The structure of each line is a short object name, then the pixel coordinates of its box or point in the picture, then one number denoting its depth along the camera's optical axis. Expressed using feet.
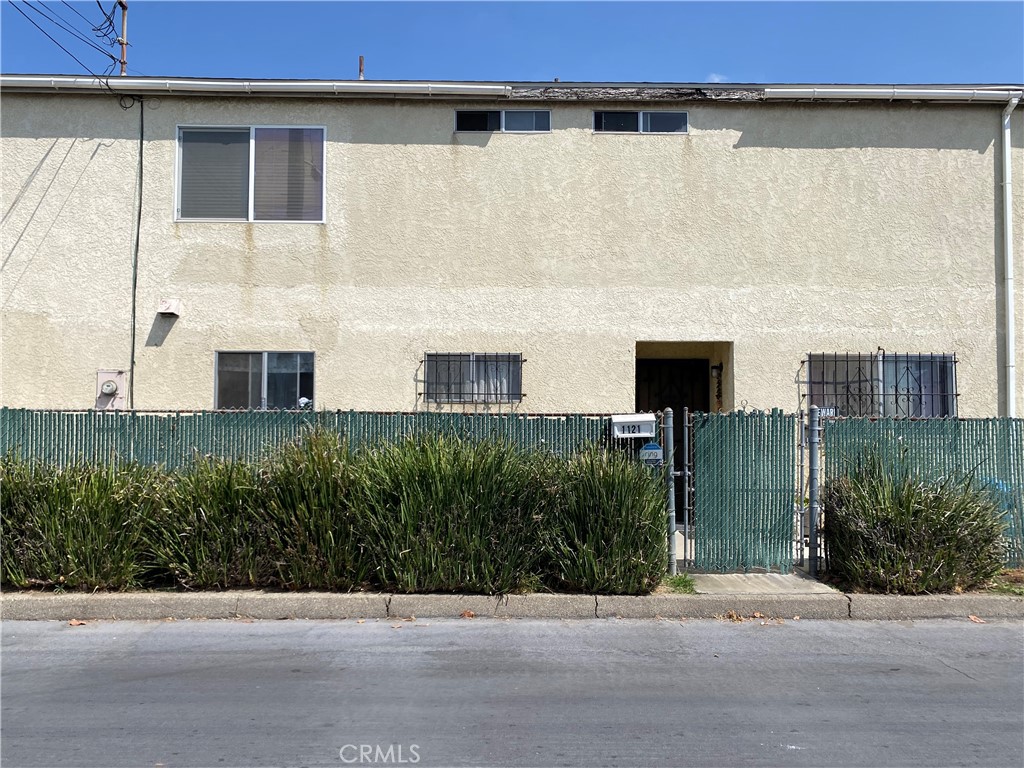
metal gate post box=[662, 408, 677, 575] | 25.07
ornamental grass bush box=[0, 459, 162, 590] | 23.82
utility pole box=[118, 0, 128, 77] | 45.03
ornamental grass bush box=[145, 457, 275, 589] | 23.98
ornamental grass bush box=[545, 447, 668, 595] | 23.68
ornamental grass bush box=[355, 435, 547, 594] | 23.67
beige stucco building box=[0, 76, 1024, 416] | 34.09
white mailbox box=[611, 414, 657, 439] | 25.59
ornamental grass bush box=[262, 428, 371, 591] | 23.86
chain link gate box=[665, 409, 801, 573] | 26.43
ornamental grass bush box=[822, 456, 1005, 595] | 23.81
